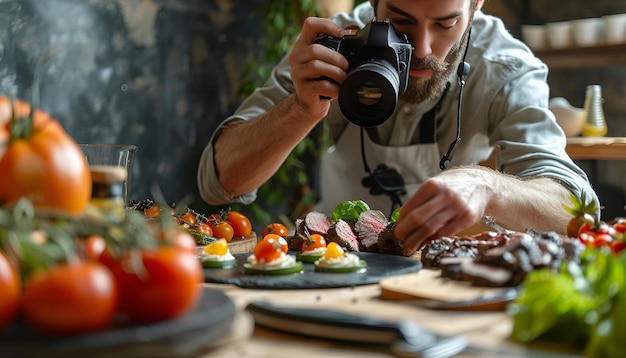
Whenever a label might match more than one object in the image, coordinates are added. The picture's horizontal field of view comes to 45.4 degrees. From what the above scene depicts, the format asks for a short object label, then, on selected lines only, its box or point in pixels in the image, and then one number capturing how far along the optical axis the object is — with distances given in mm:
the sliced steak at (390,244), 1398
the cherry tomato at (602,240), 1126
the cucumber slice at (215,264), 1238
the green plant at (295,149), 3678
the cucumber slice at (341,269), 1189
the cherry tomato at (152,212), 1571
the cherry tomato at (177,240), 745
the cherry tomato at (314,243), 1310
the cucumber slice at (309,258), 1275
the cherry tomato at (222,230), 1666
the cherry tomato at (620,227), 1226
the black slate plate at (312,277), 1099
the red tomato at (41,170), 771
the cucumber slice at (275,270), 1159
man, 1714
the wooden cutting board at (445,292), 940
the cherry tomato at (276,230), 1626
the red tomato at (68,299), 656
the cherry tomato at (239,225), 1741
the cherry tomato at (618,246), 1083
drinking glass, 1331
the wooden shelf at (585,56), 3533
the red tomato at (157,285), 714
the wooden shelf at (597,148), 3060
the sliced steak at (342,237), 1424
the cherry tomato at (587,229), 1234
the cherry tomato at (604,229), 1196
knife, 741
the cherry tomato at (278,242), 1216
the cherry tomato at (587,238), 1169
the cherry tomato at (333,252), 1216
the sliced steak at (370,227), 1451
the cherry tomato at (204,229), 1579
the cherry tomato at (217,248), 1260
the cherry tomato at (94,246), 771
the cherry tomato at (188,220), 1550
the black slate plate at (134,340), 641
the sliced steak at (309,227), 1455
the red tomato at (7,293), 672
